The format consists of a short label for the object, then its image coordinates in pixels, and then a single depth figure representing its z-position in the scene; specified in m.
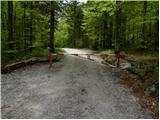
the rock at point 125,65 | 8.17
